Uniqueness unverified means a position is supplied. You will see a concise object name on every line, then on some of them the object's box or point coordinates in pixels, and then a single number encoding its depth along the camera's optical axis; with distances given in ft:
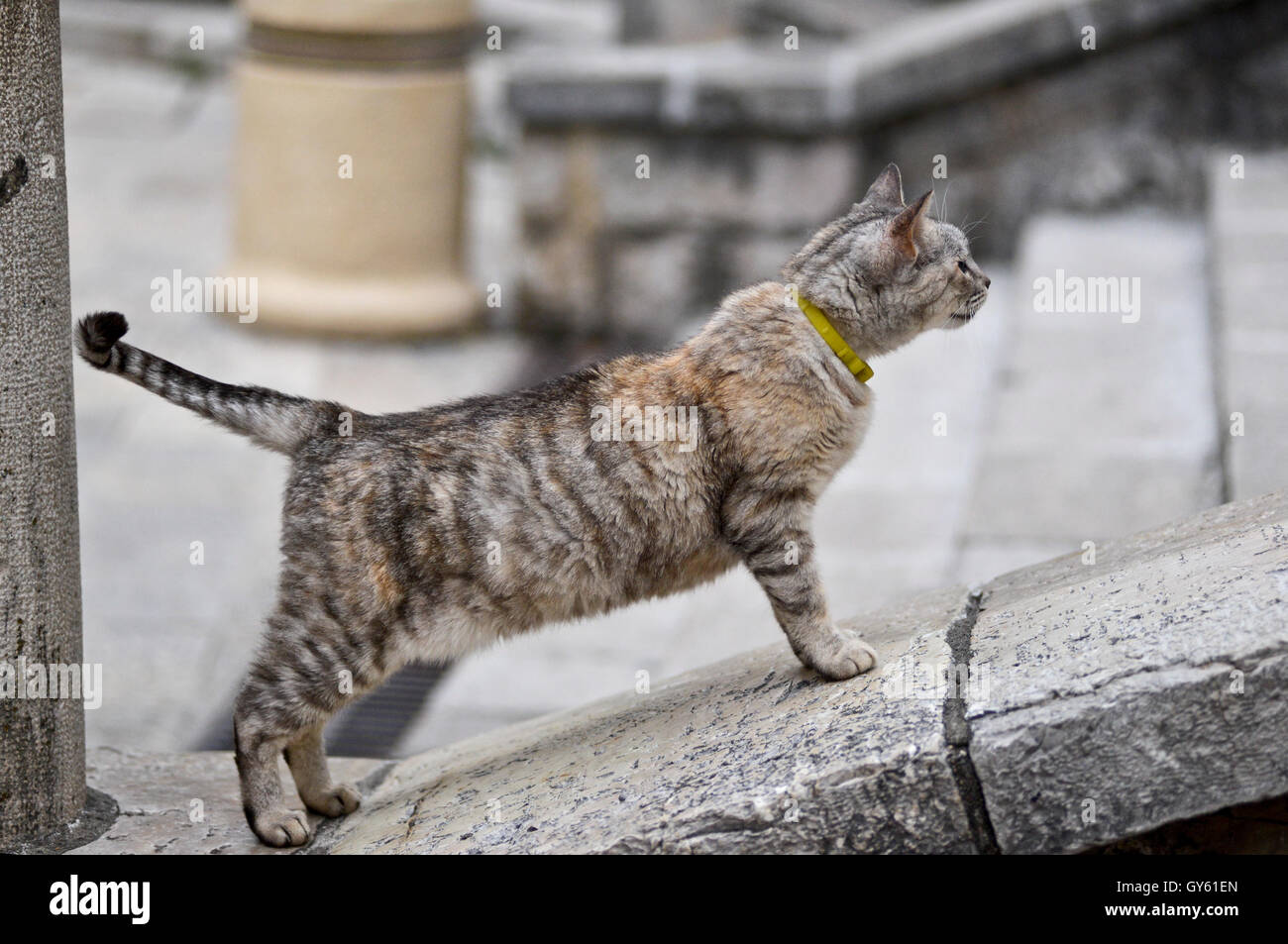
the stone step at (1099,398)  18.51
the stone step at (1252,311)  16.20
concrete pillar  11.37
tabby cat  12.26
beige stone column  28.50
